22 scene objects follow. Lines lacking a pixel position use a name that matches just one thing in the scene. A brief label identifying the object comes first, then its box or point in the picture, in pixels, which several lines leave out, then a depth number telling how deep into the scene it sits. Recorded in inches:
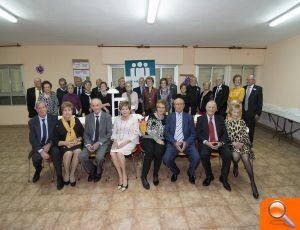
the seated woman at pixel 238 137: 112.7
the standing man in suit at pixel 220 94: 179.0
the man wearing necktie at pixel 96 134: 118.5
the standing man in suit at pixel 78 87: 187.9
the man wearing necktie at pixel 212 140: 114.4
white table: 184.7
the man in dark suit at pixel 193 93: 188.4
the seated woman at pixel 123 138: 115.1
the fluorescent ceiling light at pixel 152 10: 113.5
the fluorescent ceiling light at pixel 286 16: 127.5
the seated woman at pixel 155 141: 117.4
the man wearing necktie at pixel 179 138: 117.4
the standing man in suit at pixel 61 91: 183.0
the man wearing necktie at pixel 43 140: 114.0
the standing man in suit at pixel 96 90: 178.0
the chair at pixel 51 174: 115.9
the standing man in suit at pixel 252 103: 171.2
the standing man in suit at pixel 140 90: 188.7
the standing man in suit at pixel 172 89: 190.4
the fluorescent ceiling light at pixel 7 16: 128.2
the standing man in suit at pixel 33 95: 167.9
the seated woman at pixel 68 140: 115.5
